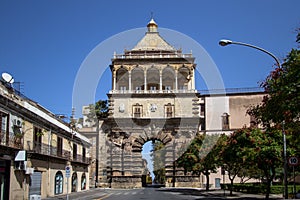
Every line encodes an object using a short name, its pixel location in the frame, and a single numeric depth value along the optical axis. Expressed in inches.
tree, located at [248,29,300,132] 543.8
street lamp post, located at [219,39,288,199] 697.6
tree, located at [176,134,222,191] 1776.6
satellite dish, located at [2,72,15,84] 1021.4
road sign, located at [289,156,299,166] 769.9
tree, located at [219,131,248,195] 1023.9
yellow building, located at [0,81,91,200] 965.8
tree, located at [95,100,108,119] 2790.4
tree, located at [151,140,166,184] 2460.6
